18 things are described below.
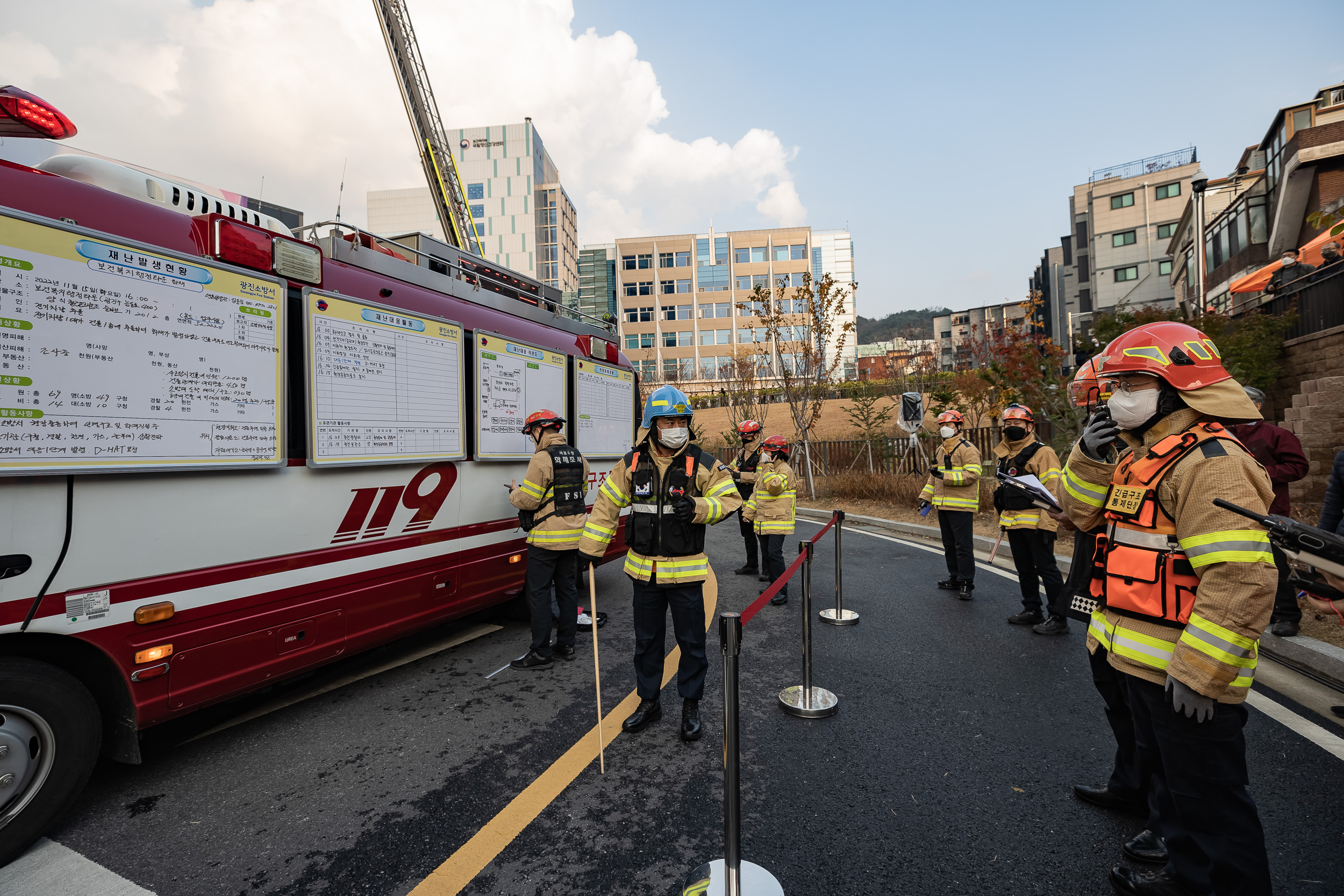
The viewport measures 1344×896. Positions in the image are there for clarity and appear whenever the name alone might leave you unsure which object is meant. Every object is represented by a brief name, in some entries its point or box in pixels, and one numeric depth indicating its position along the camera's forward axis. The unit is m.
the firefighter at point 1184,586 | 1.85
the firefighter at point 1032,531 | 5.37
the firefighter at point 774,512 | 6.79
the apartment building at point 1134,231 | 40.44
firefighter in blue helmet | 3.57
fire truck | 2.43
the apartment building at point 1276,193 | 21.72
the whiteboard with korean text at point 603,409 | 6.19
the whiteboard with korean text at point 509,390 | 4.81
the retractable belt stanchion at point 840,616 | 5.50
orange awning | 15.70
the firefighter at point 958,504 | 6.36
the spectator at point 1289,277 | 12.29
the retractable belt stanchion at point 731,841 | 2.07
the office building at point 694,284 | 61.78
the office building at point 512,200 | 67.44
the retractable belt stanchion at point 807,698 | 3.69
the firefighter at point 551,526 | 4.71
